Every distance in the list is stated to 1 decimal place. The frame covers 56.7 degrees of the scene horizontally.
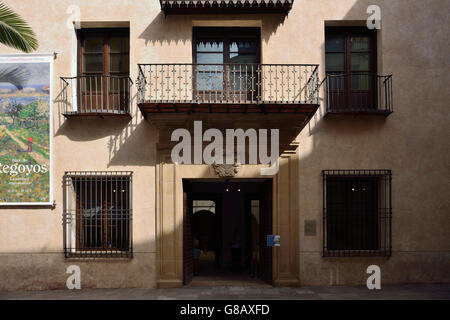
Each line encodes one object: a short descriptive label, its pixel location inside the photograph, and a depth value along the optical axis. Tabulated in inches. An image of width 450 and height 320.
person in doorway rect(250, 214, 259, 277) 475.8
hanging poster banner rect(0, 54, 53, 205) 417.4
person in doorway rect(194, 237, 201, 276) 474.3
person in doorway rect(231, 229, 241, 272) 529.0
